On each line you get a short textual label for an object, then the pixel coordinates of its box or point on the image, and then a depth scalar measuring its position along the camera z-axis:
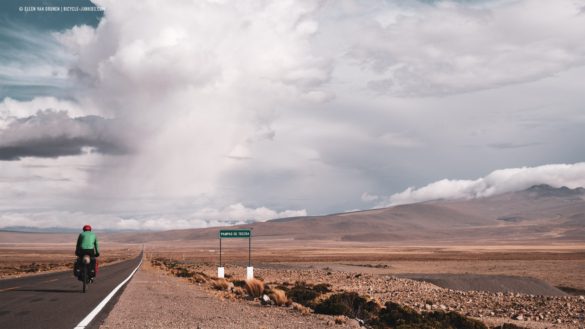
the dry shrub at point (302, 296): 20.08
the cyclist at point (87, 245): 20.09
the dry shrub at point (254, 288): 21.38
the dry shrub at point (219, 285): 25.36
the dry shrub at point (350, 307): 16.36
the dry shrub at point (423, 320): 14.76
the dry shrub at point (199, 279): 30.54
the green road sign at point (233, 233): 34.53
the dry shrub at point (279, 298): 18.06
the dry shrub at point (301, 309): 16.17
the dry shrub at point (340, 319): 14.17
